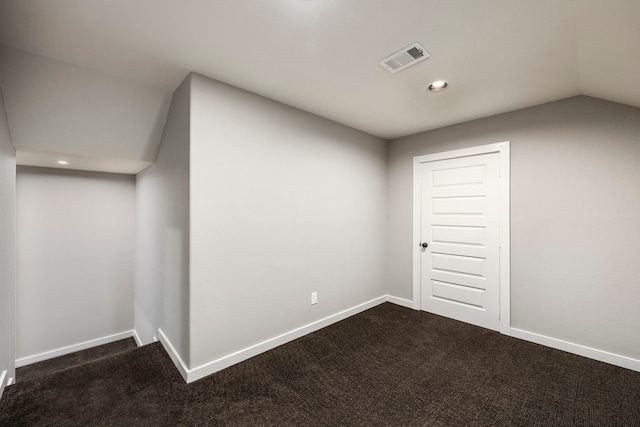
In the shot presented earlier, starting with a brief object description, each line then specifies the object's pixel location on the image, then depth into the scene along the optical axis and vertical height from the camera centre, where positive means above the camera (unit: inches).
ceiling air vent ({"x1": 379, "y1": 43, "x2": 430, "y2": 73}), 70.8 +44.1
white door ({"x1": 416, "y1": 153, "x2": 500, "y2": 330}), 118.6 -13.5
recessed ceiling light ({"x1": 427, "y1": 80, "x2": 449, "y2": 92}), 88.6 +43.8
